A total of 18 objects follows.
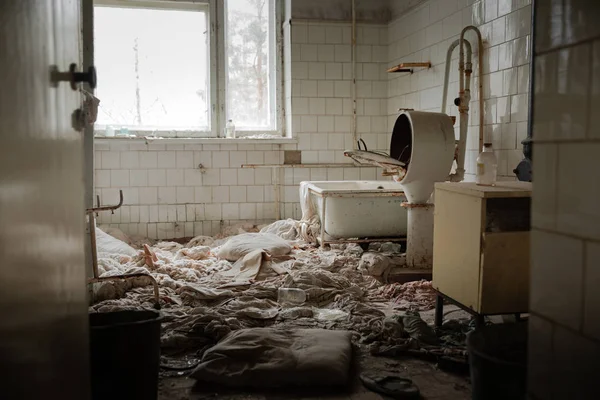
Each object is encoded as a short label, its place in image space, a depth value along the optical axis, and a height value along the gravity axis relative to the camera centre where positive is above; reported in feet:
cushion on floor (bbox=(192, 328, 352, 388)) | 7.29 -2.83
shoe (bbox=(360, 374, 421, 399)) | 7.03 -3.05
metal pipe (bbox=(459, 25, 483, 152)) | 12.93 +2.36
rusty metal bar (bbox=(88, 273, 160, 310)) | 10.06 -2.26
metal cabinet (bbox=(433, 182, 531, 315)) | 7.88 -1.32
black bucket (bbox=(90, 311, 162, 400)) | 6.01 -2.28
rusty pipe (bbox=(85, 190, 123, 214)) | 9.84 -0.92
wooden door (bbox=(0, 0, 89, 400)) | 2.96 -0.36
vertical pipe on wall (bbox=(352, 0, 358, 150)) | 19.29 +2.44
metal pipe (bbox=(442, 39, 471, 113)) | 13.42 +2.54
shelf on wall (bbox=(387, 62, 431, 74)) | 15.99 +2.83
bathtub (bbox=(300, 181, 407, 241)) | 15.16 -1.54
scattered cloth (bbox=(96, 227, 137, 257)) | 15.11 -2.49
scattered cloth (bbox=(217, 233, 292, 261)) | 14.71 -2.42
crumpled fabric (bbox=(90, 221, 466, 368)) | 9.08 -2.89
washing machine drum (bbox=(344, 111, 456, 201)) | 12.44 +0.10
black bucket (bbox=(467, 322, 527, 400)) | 5.11 -2.06
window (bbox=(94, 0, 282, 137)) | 18.83 +3.36
